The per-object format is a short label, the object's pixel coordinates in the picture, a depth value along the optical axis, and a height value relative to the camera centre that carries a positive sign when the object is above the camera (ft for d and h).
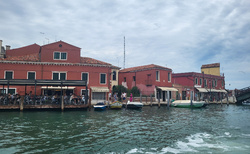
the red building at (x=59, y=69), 88.12 +10.27
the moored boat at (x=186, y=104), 100.43 -6.62
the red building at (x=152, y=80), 114.83 +6.93
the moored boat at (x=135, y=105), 85.87 -6.10
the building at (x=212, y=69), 170.30 +19.43
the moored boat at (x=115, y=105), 82.69 -5.86
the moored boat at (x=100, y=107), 76.54 -6.19
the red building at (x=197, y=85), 130.31 +4.19
